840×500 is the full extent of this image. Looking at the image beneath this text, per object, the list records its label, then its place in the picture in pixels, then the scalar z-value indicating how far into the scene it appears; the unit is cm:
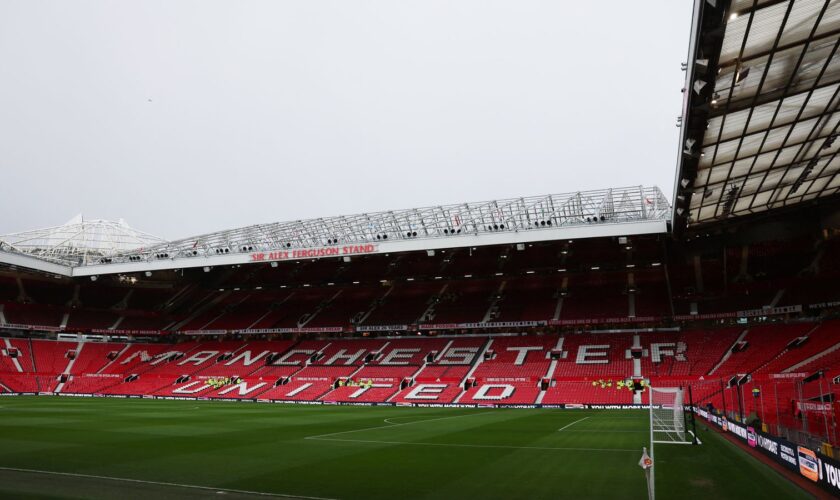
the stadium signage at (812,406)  1100
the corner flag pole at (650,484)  681
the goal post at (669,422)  1833
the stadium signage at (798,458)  982
